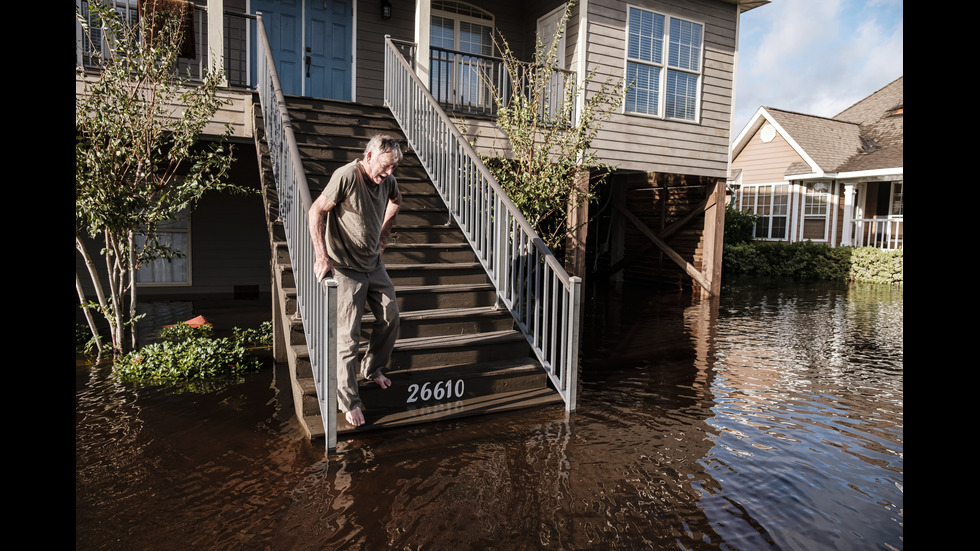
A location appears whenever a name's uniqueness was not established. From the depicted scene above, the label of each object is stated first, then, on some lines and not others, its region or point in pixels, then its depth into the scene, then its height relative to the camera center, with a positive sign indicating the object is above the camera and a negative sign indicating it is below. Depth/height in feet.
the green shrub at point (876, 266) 50.21 -1.74
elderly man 12.75 -0.23
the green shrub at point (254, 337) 22.48 -4.13
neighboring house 59.00 +6.71
